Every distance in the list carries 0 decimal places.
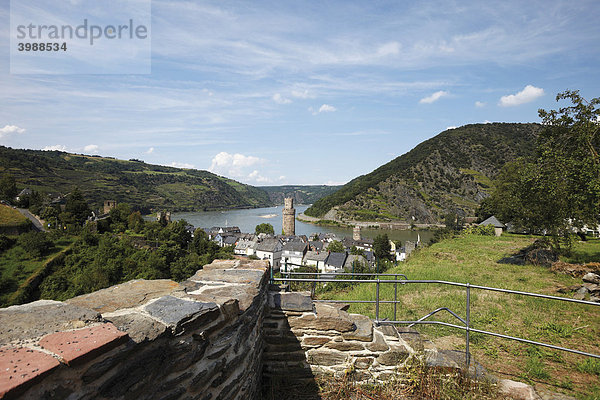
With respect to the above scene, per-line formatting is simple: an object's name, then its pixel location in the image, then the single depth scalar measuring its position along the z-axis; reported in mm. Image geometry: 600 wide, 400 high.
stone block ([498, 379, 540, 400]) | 3229
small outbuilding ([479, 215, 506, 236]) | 30438
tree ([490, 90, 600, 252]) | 8469
